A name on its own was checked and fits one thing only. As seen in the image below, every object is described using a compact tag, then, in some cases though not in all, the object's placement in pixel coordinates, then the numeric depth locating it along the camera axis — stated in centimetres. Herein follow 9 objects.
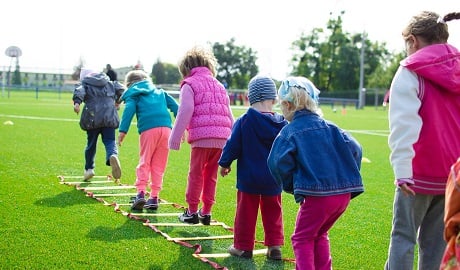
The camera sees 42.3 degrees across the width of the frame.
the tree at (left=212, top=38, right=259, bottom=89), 8712
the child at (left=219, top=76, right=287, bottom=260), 493
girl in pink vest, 596
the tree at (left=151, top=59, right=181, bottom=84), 7806
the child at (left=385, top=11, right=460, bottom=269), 352
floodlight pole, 5746
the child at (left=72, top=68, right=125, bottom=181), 838
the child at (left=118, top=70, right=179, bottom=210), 689
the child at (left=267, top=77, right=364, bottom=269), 392
